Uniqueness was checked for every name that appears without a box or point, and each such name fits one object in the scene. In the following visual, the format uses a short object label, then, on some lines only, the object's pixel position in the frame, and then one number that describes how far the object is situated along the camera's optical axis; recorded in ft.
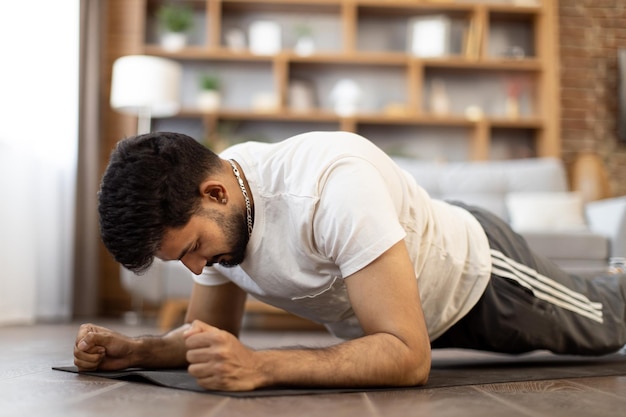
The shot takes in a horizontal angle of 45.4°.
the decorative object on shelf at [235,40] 16.89
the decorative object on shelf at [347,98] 16.70
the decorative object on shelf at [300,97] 16.89
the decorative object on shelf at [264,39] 16.71
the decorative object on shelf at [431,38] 16.92
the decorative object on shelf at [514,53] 17.40
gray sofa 12.28
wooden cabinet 16.61
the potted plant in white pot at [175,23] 16.31
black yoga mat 4.05
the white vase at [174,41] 16.49
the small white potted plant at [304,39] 17.01
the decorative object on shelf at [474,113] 16.70
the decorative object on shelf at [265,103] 16.52
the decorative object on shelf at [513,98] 17.20
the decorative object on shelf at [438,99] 17.17
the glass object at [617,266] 6.93
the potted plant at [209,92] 16.39
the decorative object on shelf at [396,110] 16.60
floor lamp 13.93
